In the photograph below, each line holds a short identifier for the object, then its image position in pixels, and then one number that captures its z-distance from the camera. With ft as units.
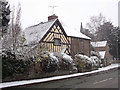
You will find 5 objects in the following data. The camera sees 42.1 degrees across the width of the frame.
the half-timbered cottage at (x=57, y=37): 70.24
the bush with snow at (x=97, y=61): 79.89
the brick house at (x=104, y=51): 101.31
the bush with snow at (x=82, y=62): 61.98
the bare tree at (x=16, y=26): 56.02
